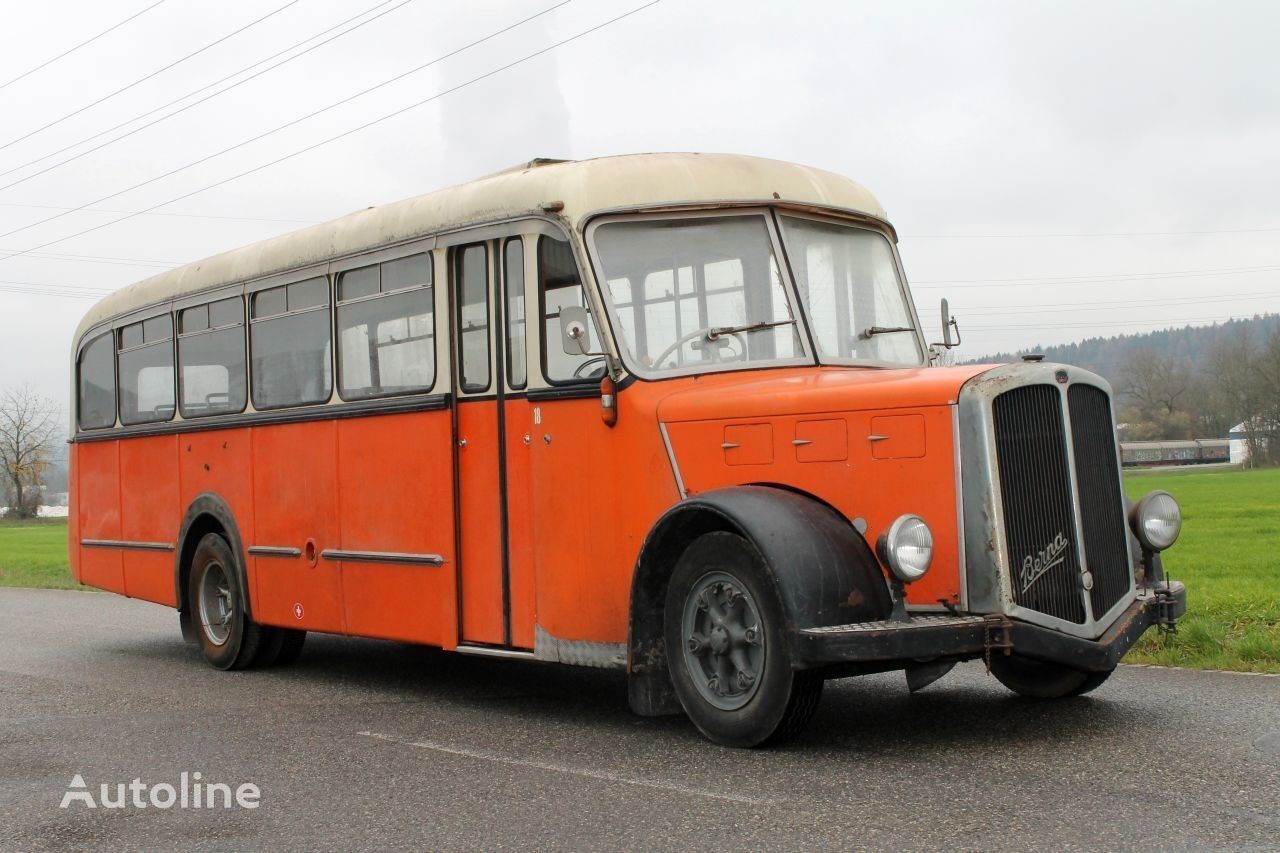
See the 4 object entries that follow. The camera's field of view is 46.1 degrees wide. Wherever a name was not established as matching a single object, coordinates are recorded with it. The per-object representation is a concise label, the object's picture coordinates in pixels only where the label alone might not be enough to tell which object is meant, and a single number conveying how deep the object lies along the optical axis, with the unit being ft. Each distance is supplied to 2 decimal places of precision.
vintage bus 21.54
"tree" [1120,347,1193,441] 357.61
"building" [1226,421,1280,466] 278.26
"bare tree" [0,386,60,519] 313.53
